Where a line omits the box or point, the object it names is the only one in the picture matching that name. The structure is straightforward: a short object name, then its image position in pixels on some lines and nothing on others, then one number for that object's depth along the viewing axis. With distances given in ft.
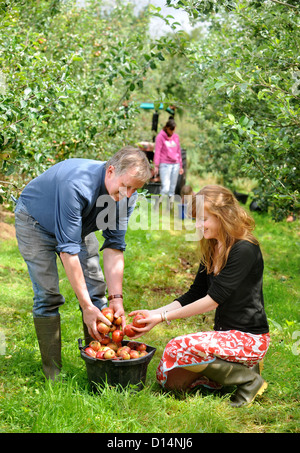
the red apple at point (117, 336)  10.44
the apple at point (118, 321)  10.82
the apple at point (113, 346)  10.47
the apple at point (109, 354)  9.83
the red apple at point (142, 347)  10.47
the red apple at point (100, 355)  9.93
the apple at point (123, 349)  10.19
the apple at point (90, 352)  9.99
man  9.71
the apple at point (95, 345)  10.28
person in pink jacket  32.01
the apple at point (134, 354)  10.04
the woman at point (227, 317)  10.10
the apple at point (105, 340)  10.57
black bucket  9.73
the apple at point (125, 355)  9.91
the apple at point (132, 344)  10.84
